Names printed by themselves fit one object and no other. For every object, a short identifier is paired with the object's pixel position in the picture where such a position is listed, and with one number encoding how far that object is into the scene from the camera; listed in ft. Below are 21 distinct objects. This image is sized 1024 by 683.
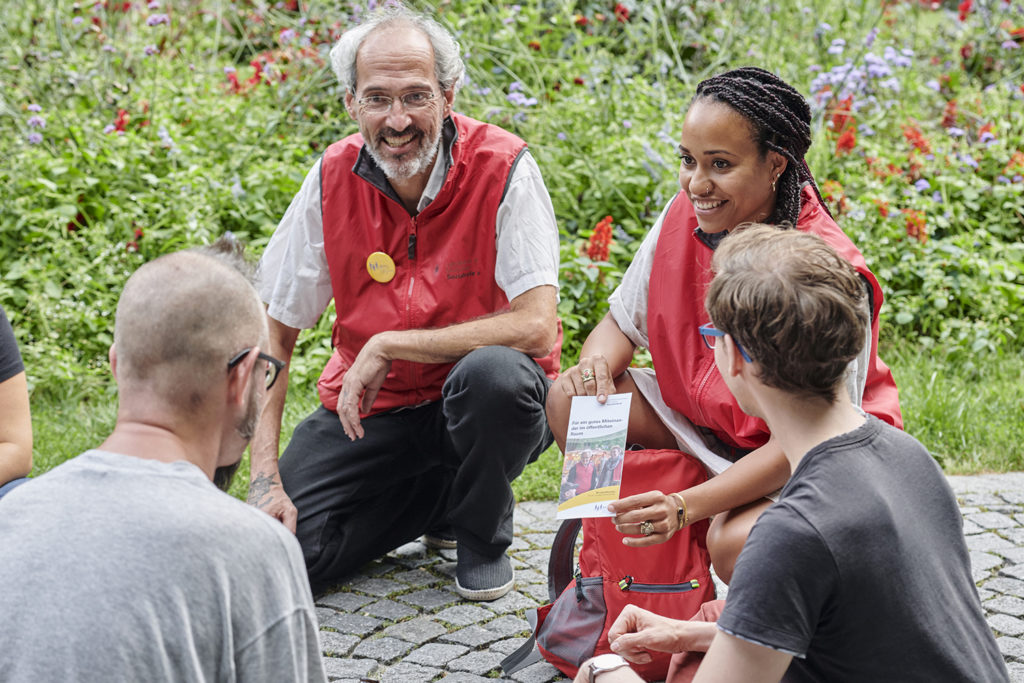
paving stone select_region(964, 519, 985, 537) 12.87
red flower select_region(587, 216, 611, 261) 17.51
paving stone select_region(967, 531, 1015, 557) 12.42
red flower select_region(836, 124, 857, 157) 20.83
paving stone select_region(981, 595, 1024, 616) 10.82
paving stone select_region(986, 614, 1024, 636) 10.37
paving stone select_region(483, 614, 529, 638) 10.72
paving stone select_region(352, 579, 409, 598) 11.67
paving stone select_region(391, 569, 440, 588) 11.91
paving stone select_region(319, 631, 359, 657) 10.30
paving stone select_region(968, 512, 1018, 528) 13.06
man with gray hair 11.15
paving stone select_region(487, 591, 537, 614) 11.21
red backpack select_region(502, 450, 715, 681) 9.37
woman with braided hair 8.80
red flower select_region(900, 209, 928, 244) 19.47
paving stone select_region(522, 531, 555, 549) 12.82
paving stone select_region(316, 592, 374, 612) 11.30
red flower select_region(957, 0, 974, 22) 25.80
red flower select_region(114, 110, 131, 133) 20.75
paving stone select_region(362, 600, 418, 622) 11.06
